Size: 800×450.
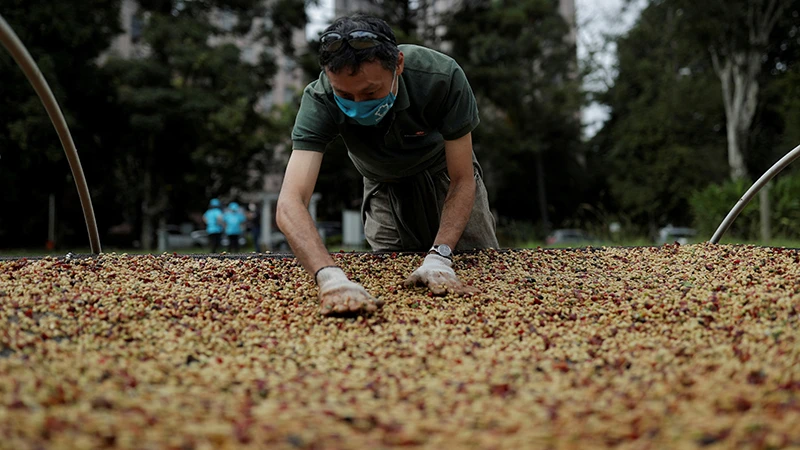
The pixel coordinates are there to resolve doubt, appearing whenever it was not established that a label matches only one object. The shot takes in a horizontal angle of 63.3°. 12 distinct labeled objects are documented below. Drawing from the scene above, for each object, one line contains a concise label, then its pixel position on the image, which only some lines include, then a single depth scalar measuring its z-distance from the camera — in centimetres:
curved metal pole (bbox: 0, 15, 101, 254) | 205
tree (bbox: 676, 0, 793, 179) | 1198
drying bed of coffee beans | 122
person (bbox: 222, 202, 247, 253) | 1162
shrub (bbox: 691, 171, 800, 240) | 831
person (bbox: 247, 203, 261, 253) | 1258
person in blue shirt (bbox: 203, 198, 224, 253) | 1173
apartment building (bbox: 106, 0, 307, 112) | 1692
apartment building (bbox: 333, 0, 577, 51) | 1631
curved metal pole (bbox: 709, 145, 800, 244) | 293
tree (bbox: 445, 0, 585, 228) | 1733
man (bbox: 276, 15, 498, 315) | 227
